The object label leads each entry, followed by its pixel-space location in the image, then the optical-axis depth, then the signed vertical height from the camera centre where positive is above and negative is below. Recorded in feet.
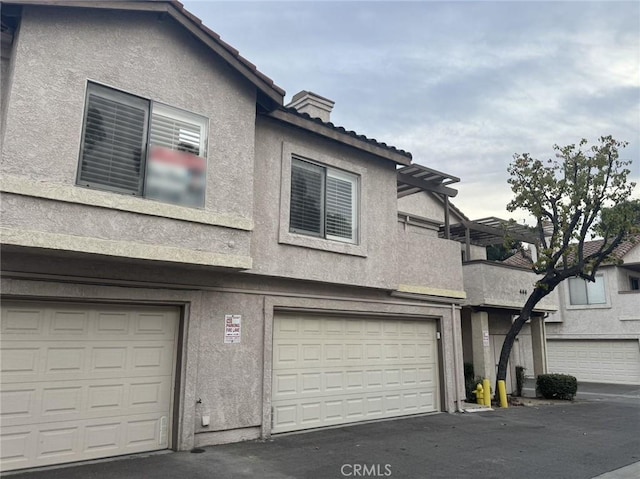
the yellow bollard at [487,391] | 42.42 -4.49
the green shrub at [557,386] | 50.53 -4.82
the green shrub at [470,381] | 45.32 -3.97
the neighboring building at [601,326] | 71.67 +2.14
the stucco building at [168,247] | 20.86 +4.42
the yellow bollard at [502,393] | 44.01 -4.82
